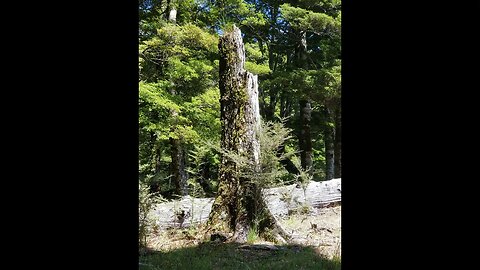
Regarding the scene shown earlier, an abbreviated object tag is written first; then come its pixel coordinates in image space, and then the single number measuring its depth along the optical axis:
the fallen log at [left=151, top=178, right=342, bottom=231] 6.71
